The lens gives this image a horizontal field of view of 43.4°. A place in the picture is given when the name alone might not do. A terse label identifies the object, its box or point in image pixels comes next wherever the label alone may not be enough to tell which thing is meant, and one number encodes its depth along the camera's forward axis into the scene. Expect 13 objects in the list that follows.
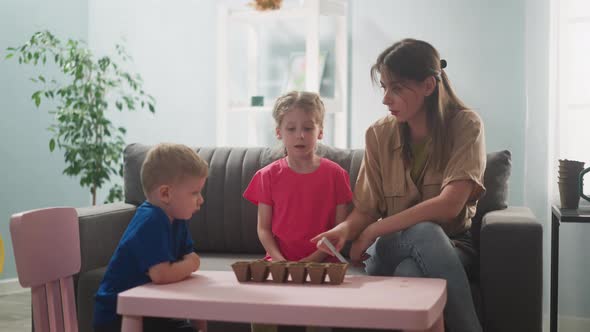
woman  2.02
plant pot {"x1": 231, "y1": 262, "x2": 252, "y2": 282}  1.71
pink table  1.40
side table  2.65
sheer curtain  3.26
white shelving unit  4.08
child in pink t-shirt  2.29
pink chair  1.59
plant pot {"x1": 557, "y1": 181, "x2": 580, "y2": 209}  2.68
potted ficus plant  4.06
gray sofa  2.15
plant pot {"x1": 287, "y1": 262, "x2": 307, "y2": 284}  1.67
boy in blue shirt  1.70
